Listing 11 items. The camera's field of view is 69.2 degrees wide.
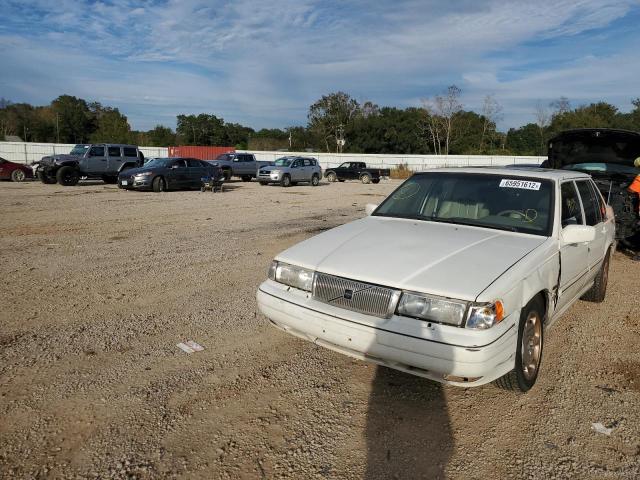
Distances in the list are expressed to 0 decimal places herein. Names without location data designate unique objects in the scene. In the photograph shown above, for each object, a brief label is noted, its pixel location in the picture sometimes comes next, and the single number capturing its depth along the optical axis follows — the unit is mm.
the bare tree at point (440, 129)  64312
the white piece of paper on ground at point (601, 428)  2904
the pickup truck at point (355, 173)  31688
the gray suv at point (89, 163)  20344
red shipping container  44519
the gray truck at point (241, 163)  27609
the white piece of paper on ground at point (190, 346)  3957
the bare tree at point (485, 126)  65625
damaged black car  7578
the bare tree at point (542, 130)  65962
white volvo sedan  2787
